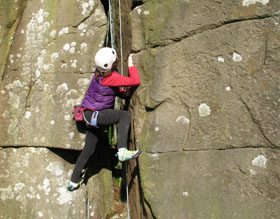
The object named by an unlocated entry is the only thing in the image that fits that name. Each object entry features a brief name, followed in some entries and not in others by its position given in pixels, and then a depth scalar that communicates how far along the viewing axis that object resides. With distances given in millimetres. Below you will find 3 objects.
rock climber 3980
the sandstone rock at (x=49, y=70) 4875
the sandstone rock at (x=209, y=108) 3287
